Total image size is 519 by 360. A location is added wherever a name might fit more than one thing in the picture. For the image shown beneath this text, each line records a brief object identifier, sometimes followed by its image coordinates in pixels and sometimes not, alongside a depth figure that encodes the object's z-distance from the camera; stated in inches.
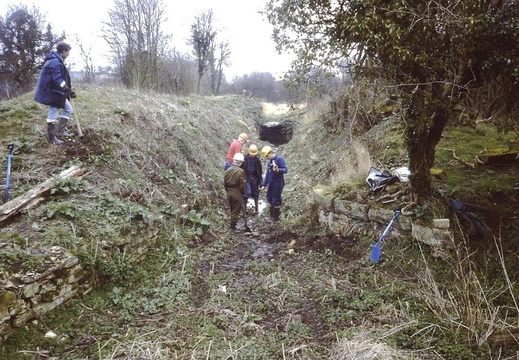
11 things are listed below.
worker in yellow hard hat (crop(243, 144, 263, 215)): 337.1
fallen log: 174.4
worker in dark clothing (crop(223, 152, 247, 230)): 290.0
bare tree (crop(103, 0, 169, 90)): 634.8
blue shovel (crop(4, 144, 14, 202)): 191.2
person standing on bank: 240.7
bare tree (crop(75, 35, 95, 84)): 576.5
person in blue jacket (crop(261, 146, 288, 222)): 327.0
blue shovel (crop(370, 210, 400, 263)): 201.8
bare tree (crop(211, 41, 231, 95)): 1168.0
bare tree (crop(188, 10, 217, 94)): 1047.0
